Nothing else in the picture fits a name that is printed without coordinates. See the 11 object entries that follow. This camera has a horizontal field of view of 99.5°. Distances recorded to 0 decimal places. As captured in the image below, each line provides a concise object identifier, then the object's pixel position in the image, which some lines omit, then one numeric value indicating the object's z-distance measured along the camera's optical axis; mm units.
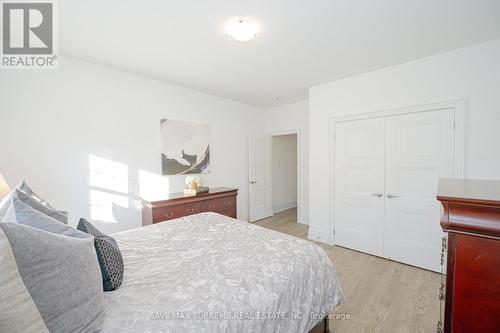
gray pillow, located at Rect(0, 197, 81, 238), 957
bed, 953
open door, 4754
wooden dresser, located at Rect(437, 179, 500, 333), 676
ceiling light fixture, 1897
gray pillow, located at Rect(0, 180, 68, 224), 1067
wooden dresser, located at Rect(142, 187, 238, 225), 2865
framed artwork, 3436
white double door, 2574
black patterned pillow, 1093
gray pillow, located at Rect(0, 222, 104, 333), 636
